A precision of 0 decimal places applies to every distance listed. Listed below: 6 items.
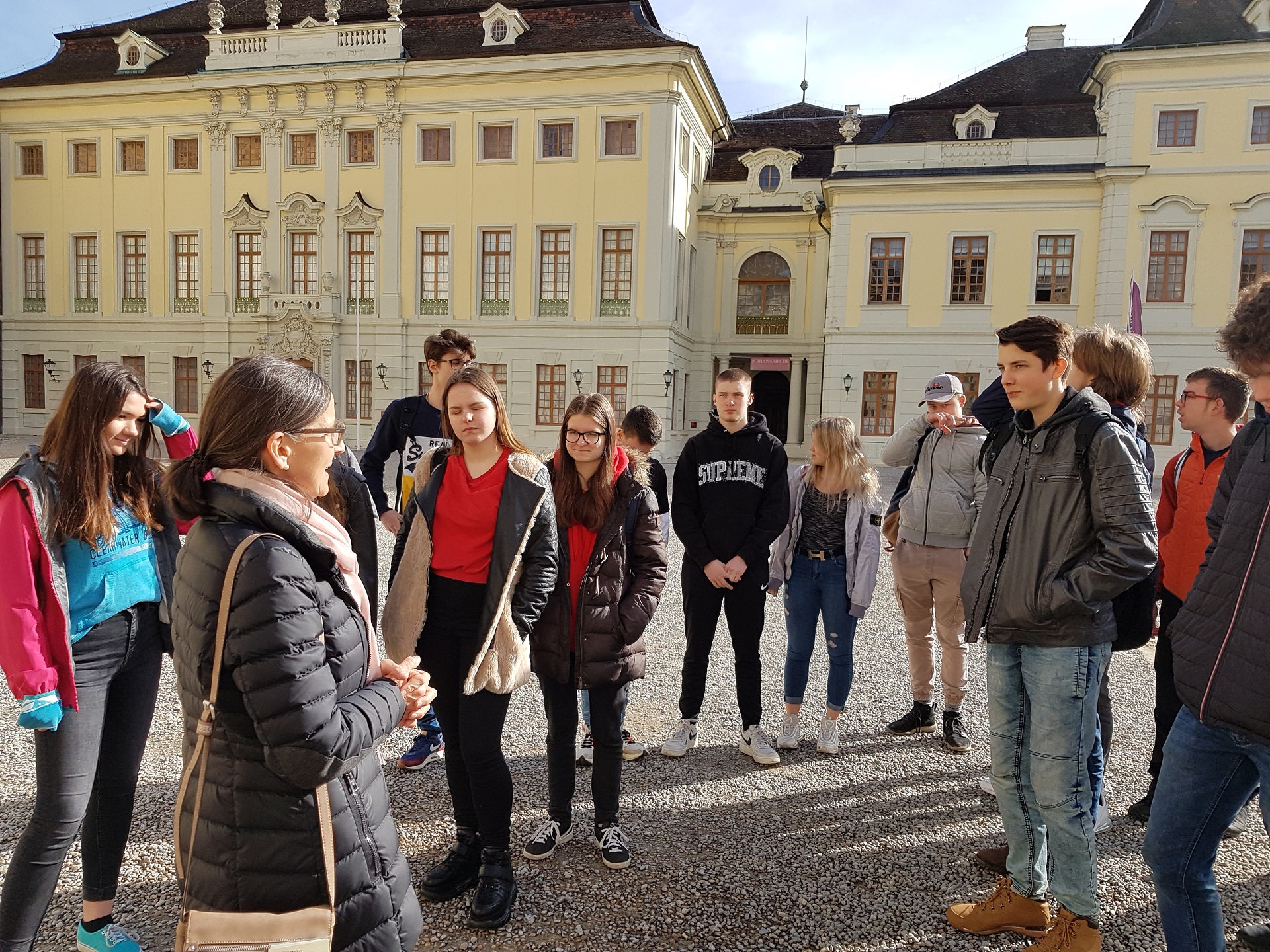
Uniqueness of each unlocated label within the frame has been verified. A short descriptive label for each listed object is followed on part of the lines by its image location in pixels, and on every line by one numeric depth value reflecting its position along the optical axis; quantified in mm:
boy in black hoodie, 4059
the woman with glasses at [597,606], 3098
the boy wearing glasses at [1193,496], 3512
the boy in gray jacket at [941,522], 4113
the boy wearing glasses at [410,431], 4113
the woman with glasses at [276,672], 1571
